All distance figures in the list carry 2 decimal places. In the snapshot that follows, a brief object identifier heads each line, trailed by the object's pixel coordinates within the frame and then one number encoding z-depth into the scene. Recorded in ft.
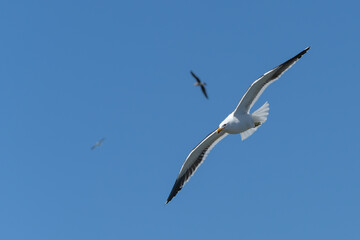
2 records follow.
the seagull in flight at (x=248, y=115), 65.98
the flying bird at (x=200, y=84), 71.82
